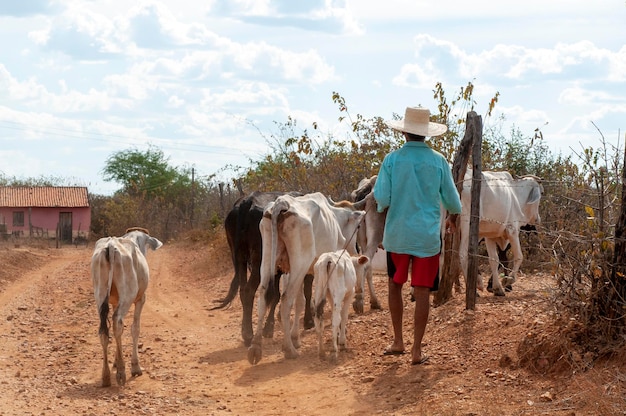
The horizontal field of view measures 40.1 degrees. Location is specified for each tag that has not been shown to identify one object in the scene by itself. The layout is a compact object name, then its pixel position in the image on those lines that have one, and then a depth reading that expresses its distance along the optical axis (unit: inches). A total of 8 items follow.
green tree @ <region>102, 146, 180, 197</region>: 2185.0
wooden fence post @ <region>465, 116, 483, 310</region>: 362.6
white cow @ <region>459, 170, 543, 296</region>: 465.4
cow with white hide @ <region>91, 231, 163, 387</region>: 316.8
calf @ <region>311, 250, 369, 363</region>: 345.7
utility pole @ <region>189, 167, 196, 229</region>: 1747.3
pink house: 1893.5
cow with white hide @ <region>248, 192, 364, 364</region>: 355.9
